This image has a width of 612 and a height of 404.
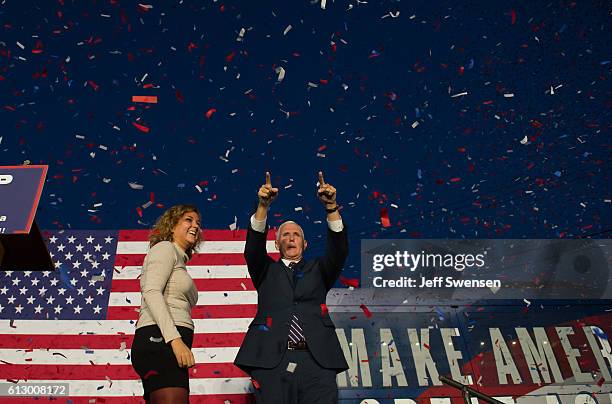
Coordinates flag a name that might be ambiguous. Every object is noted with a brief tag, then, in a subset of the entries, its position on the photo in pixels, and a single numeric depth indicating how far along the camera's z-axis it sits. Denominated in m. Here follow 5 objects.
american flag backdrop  4.63
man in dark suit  3.28
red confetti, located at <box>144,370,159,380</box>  2.72
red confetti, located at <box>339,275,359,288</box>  5.21
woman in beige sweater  2.71
